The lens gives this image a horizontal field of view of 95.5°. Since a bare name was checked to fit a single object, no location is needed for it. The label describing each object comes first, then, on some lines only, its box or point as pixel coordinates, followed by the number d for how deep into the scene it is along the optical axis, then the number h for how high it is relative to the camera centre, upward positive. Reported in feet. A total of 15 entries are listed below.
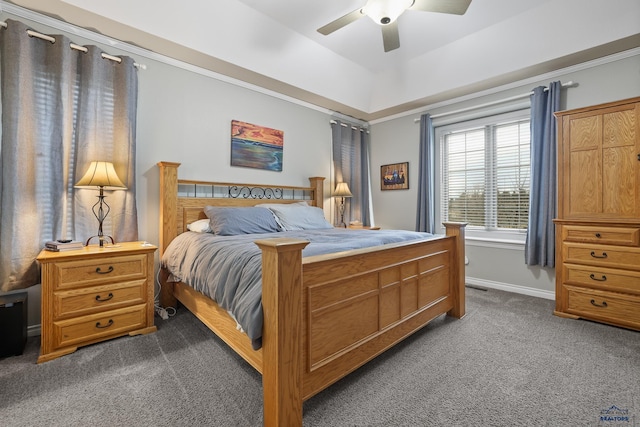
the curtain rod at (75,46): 7.37 +4.57
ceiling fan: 6.79 +4.93
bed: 4.22 -1.86
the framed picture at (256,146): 11.59 +2.80
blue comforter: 4.69 -1.05
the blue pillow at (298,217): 10.43 -0.16
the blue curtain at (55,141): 7.06 +1.93
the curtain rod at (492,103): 10.35 +4.62
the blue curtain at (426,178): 13.88 +1.69
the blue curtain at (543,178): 10.41 +1.27
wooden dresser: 7.93 -0.03
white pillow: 9.21 -0.43
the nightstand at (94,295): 6.42 -1.99
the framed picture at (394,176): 15.15 +1.97
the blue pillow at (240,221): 8.89 -0.26
